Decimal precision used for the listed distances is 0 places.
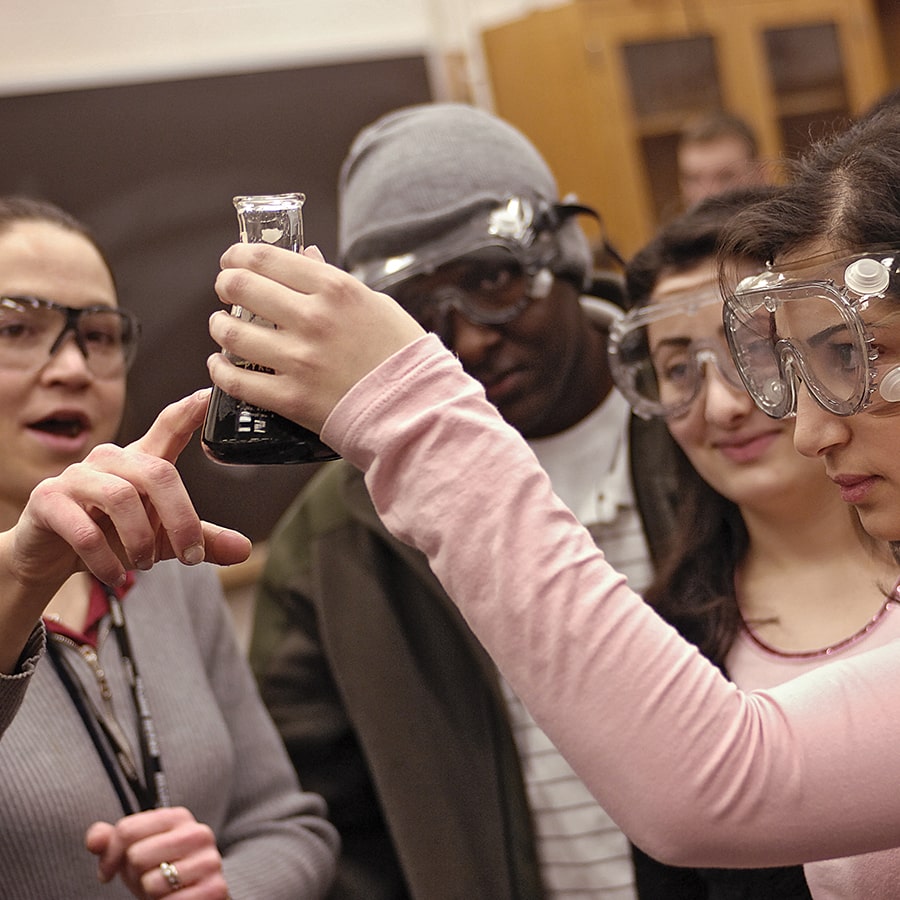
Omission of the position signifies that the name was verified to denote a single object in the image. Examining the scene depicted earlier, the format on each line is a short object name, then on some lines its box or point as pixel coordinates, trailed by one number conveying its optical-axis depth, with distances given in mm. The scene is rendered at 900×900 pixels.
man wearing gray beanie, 1891
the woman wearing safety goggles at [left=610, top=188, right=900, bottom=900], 1486
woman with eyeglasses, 1104
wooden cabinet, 4496
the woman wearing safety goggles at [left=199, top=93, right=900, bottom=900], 928
